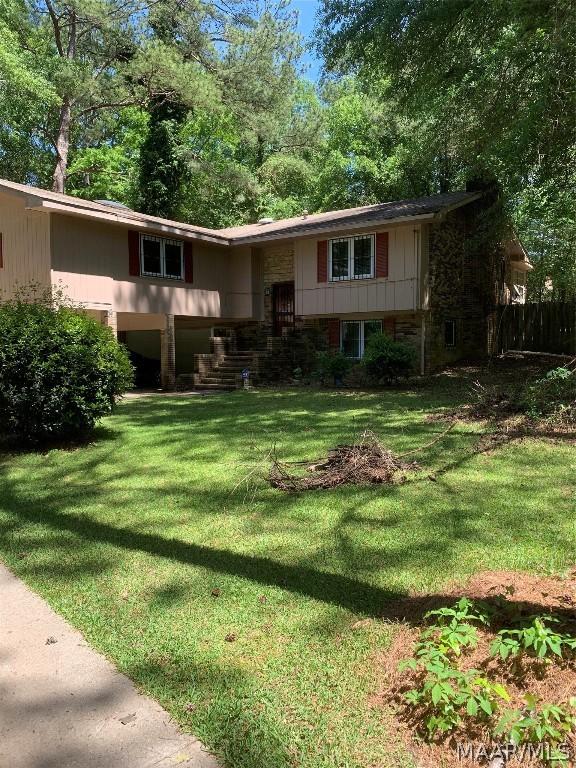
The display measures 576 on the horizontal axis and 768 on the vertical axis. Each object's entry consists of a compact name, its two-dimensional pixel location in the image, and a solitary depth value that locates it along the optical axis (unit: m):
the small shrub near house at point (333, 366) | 15.01
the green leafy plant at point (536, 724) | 2.04
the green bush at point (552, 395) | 8.24
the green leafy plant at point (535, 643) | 2.36
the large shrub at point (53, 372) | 7.36
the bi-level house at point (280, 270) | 14.70
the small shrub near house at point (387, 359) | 13.67
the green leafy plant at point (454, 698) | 2.16
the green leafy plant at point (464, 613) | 2.72
